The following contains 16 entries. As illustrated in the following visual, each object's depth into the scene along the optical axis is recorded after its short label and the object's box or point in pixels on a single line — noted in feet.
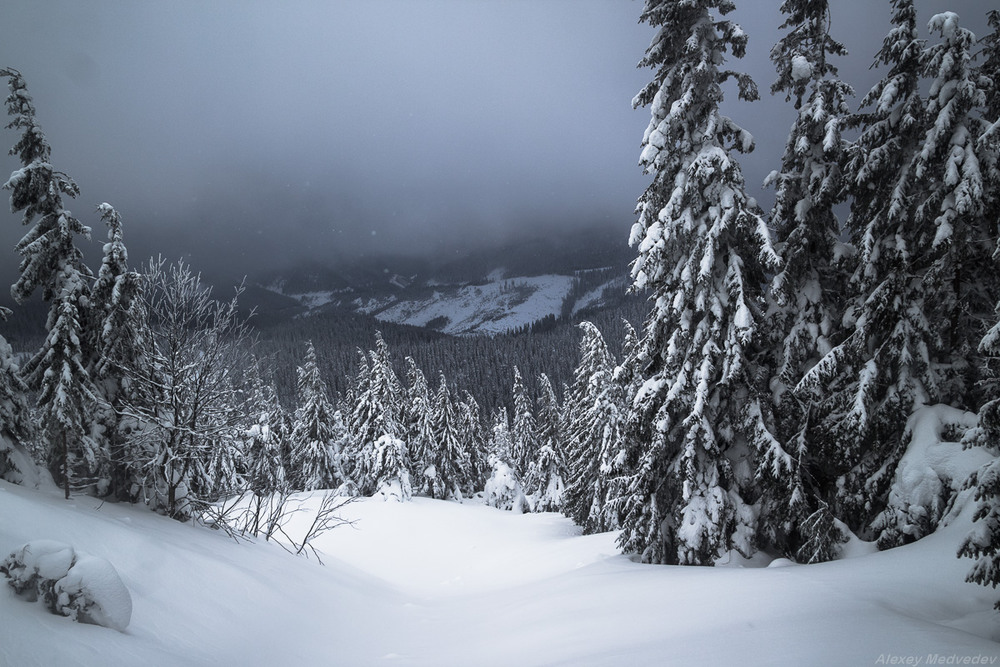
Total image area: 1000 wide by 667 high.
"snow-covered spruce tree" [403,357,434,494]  139.95
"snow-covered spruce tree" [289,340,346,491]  142.61
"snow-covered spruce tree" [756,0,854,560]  37.22
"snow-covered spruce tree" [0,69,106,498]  37.32
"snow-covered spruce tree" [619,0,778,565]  35.06
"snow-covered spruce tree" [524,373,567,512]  127.13
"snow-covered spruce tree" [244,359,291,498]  48.61
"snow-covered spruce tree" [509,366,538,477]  161.81
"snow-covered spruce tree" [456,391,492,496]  187.42
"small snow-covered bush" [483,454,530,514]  152.05
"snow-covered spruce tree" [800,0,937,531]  33.04
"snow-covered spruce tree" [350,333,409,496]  126.93
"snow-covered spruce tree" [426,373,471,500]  142.82
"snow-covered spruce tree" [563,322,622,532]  77.51
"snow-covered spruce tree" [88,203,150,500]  40.57
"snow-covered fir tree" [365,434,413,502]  119.58
